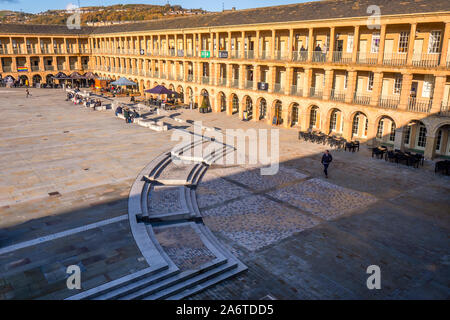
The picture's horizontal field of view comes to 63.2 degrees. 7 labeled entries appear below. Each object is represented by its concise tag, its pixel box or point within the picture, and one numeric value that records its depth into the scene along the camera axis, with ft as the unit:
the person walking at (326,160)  66.85
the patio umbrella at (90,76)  195.62
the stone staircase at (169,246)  33.40
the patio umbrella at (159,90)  125.49
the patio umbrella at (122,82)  147.54
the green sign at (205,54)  135.13
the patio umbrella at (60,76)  187.66
